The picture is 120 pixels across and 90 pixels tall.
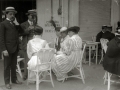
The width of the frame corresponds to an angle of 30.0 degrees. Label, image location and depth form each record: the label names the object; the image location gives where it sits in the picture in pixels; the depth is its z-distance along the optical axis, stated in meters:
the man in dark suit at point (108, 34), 8.52
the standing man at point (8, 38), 5.29
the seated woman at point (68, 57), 5.68
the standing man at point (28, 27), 5.97
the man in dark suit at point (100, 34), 8.75
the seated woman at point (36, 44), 5.35
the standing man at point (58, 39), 6.61
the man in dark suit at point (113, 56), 4.73
